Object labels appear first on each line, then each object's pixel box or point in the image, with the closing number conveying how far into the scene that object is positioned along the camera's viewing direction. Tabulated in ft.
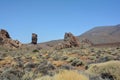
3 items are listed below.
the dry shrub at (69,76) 16.08
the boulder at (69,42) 108.55
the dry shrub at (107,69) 21.26
